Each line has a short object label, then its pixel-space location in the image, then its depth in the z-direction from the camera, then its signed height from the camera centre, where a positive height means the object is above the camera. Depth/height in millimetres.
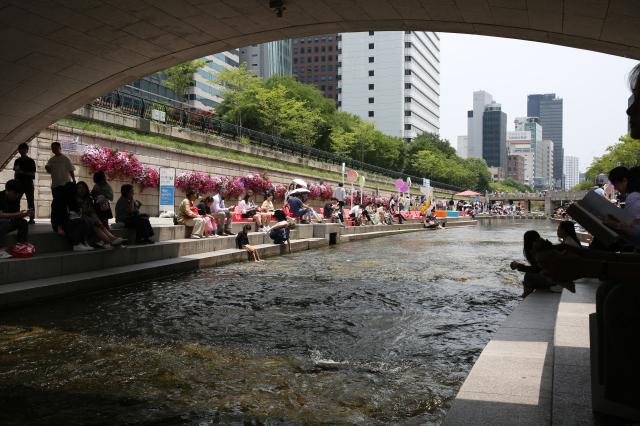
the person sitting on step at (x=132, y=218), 12039 -324
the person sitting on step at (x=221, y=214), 15141 -278
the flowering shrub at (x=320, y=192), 37412 +983
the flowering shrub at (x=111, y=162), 19547 +1603
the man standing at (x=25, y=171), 10617 +653
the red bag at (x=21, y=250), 8539 -768
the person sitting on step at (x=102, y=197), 11172 +142
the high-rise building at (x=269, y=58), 136750 +38928
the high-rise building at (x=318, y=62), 134500 +37416
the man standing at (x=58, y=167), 11203 +773
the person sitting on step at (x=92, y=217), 10289 -263
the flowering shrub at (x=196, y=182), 23656 +1034
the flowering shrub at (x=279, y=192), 31620 +764
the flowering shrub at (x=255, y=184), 28266 +1159
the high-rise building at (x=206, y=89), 99625 +22481
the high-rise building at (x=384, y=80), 122125 +29990
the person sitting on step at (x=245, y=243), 14250 -1069
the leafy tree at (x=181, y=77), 49744 +12611
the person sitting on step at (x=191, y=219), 14008 -398
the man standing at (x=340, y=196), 26862 +480
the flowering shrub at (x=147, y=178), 21203 +1073
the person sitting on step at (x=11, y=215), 8609 -196
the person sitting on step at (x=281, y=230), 16123 -774
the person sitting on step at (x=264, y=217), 17406 -411
